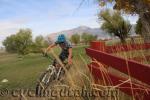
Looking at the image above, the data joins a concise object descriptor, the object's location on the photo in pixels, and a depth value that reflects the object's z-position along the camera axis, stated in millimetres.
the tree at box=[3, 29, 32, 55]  77150
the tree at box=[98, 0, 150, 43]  12115
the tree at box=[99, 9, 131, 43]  39301
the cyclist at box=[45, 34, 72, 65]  4640
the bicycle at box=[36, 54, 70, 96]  4230
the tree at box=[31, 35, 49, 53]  82578
